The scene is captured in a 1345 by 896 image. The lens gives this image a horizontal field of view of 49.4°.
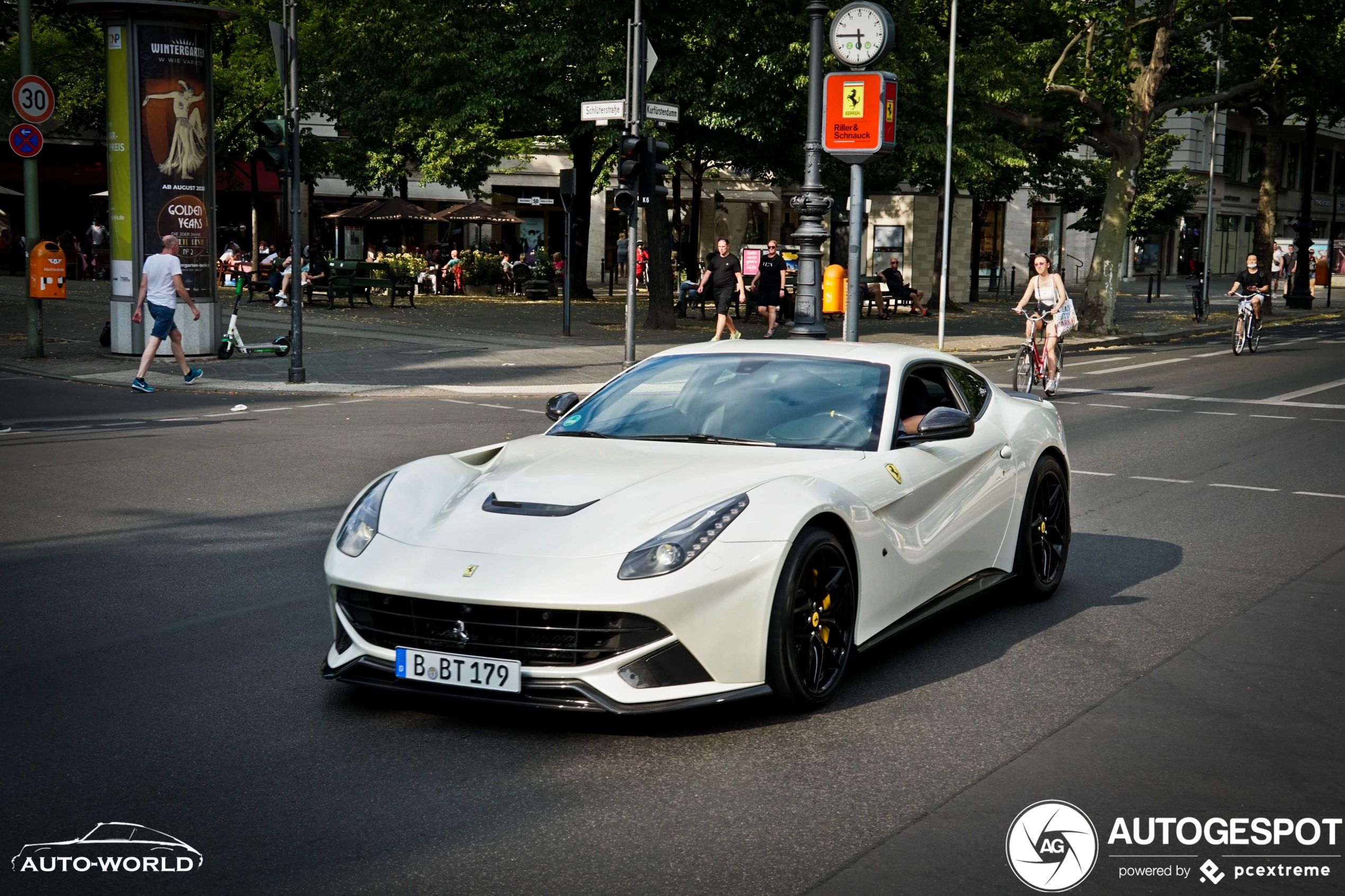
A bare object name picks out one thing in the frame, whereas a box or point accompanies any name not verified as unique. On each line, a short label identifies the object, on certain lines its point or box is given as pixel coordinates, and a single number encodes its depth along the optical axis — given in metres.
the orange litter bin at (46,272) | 20.30
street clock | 19.06
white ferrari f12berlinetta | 4.76
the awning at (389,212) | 39.62
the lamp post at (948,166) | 23.66
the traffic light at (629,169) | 19.53
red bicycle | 18.23
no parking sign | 19.81
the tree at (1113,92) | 30.30
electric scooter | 21.36
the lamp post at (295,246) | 17.73
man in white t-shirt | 18.17
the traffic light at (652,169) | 19.69
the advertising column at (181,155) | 21.12
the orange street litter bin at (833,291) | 20.92
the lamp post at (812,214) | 18.19
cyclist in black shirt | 26.74
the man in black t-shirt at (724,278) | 24.70
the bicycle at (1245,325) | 27.28
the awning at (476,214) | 41.09
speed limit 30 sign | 19.64
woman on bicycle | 18.27
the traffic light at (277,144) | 18.97
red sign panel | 19.08
